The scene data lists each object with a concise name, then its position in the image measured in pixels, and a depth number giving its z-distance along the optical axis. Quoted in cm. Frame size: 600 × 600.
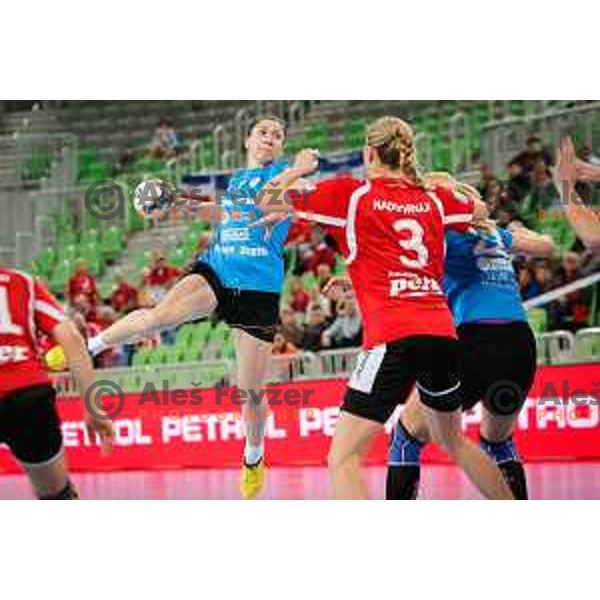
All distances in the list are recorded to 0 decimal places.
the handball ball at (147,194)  1178
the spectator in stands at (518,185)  1146
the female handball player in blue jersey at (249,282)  1150
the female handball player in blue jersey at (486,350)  1042
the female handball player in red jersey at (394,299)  916
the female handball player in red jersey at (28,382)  965
